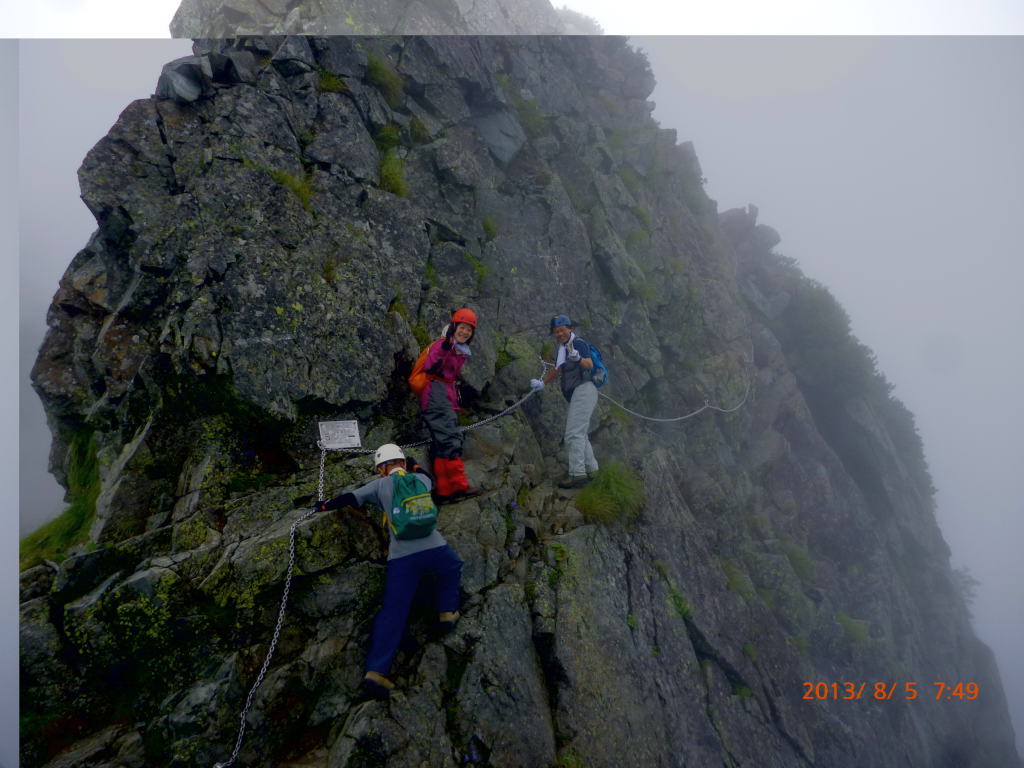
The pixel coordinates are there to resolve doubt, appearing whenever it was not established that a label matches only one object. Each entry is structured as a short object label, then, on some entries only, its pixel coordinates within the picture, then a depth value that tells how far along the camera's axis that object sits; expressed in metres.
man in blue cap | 10.03
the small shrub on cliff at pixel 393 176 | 10.40
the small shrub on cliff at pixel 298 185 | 8.63
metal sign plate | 7.66
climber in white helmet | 5.88
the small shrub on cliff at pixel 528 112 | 15.75
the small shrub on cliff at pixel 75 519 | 6.60
